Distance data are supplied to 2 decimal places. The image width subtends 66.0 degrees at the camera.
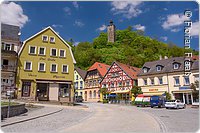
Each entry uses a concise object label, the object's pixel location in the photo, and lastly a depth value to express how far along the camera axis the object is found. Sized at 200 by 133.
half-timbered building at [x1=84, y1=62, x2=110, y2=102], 35.99
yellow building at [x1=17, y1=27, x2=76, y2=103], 21.12
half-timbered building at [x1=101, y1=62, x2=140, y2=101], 30.63
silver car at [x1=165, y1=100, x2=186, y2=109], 19.09
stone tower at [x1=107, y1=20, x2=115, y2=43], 63.46
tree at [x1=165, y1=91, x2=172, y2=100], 24.92
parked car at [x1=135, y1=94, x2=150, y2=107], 21.86
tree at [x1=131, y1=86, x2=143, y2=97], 28.02
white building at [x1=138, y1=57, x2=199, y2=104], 24.01
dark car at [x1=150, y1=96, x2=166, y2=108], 20.40
